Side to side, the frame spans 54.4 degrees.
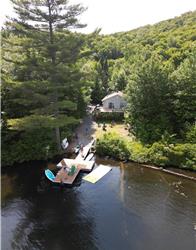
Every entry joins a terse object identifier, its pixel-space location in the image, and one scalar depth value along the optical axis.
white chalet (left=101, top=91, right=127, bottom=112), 26.59
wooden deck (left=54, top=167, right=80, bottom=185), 14.50
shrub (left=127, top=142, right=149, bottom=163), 16.57
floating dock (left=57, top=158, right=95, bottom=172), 15.97
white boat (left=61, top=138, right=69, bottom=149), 18.71
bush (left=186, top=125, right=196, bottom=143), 16.61
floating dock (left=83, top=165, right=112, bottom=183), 14.92
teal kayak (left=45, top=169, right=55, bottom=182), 14.65
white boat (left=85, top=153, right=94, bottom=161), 17.22
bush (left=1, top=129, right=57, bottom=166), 17.10
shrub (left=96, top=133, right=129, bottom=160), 17.14
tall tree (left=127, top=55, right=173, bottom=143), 18.53
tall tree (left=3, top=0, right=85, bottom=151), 15.79
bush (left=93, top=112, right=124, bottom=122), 24.67
